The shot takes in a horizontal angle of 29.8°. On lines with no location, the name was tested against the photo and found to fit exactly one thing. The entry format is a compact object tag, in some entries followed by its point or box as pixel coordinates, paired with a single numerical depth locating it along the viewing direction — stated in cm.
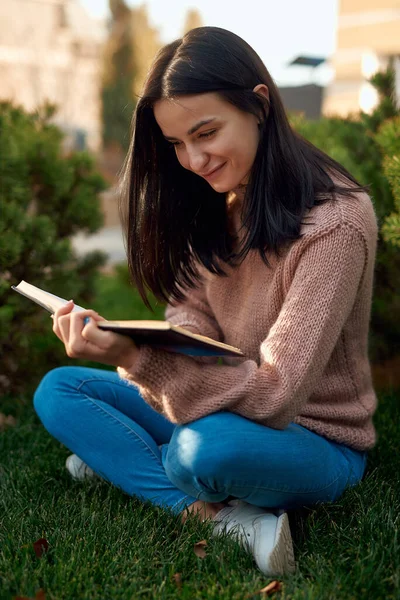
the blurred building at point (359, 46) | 1037
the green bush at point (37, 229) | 337
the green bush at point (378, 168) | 331
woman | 196
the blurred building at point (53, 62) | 1684
